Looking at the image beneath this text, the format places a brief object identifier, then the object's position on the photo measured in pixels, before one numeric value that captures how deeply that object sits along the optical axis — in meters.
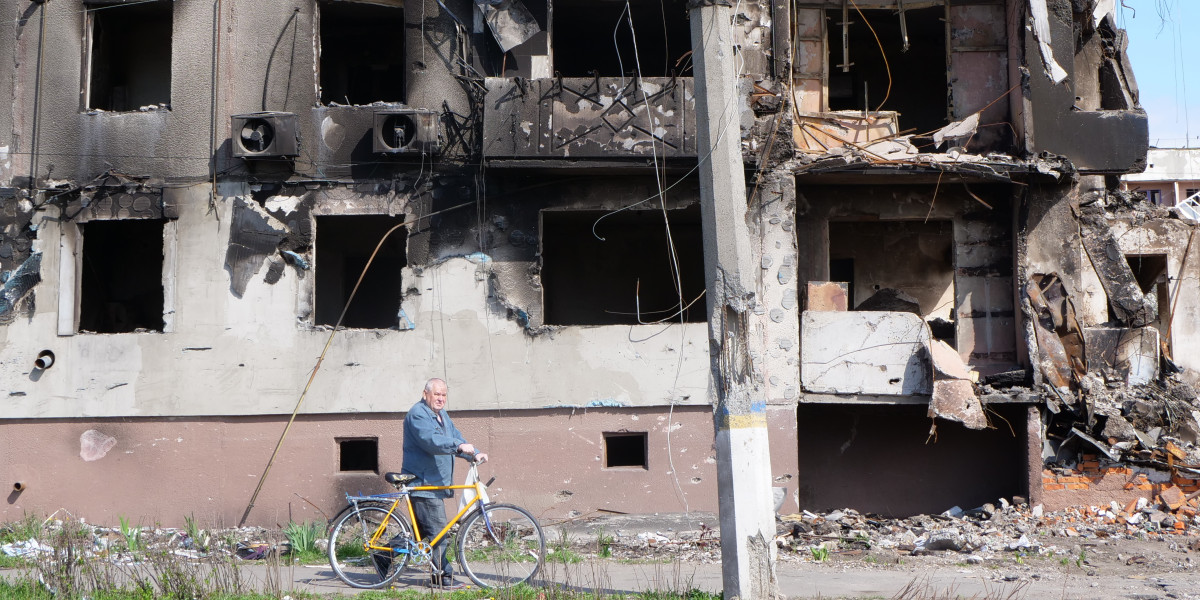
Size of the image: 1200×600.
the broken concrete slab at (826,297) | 11.88
